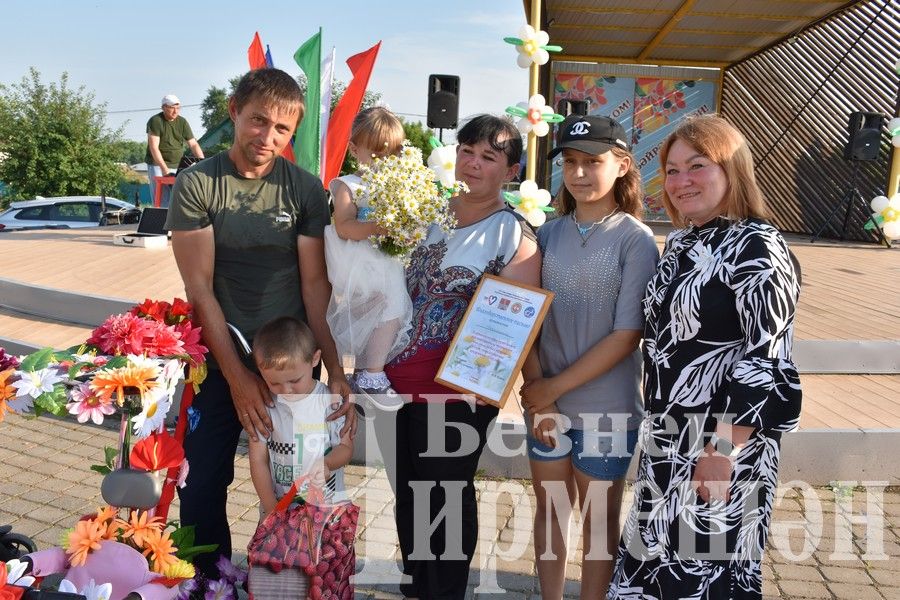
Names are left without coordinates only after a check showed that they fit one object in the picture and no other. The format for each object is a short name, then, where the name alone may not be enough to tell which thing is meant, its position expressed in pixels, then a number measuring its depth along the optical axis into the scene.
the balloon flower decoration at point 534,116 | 7.79
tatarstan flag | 11.25
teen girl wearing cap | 2.56
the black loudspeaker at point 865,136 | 12.89
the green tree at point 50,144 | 24.64
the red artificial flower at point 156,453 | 2.40
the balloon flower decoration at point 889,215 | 9.75
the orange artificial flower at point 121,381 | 2.21
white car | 18.11
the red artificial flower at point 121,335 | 2.37
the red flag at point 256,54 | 11.17
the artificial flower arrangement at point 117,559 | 2.39
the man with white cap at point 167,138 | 11.26
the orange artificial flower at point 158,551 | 2.46
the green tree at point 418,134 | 23.16
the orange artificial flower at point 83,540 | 2.37
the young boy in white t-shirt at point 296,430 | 2.57
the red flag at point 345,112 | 11.09
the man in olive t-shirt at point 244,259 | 2.56
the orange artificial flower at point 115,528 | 2.43
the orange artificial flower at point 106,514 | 2.43
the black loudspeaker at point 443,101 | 9.84
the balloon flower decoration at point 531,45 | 8.55
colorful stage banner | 17.36
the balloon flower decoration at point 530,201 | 6.82
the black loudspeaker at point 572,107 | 10.33
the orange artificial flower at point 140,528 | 2.44
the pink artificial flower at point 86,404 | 2.23
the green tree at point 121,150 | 26.39
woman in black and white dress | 2.06
